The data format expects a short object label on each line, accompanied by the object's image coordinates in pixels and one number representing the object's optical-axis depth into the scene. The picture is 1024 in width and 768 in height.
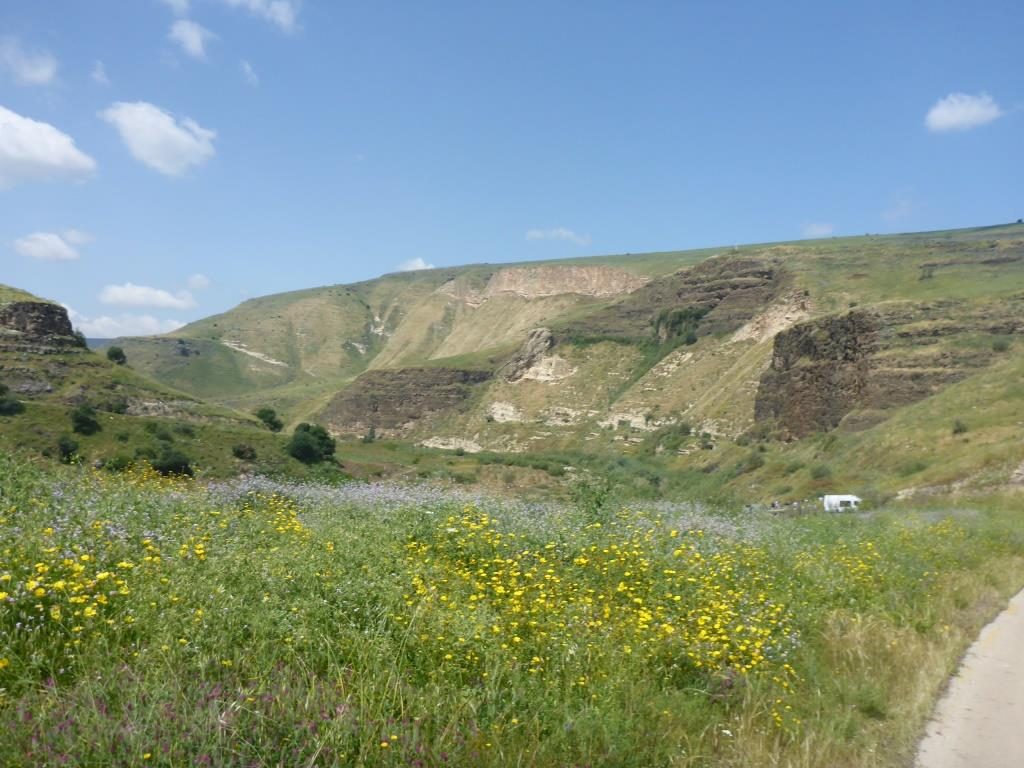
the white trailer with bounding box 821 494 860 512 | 25.59
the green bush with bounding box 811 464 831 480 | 36.34
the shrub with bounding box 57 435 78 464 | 40.97
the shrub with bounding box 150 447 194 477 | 31.00
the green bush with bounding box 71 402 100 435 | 45.22
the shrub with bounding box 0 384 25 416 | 44.56
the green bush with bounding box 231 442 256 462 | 47.94
